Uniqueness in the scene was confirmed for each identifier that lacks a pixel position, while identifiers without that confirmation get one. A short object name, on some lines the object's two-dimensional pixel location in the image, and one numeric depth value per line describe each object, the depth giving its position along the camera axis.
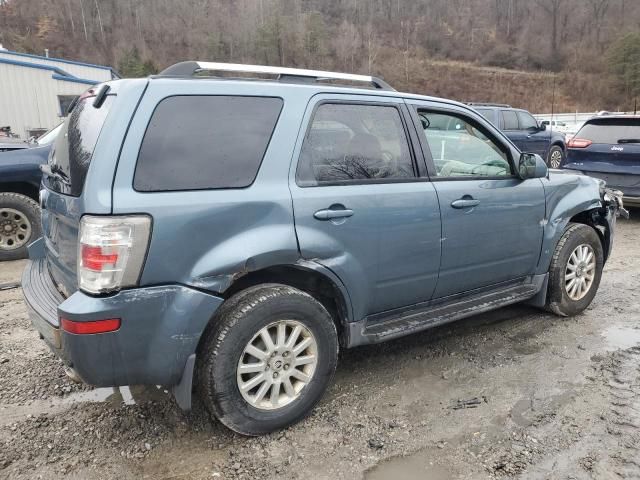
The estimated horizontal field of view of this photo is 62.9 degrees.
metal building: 19.38
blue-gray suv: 2.36
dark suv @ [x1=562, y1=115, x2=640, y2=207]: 8.12
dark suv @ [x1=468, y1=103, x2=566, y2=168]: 13.16
